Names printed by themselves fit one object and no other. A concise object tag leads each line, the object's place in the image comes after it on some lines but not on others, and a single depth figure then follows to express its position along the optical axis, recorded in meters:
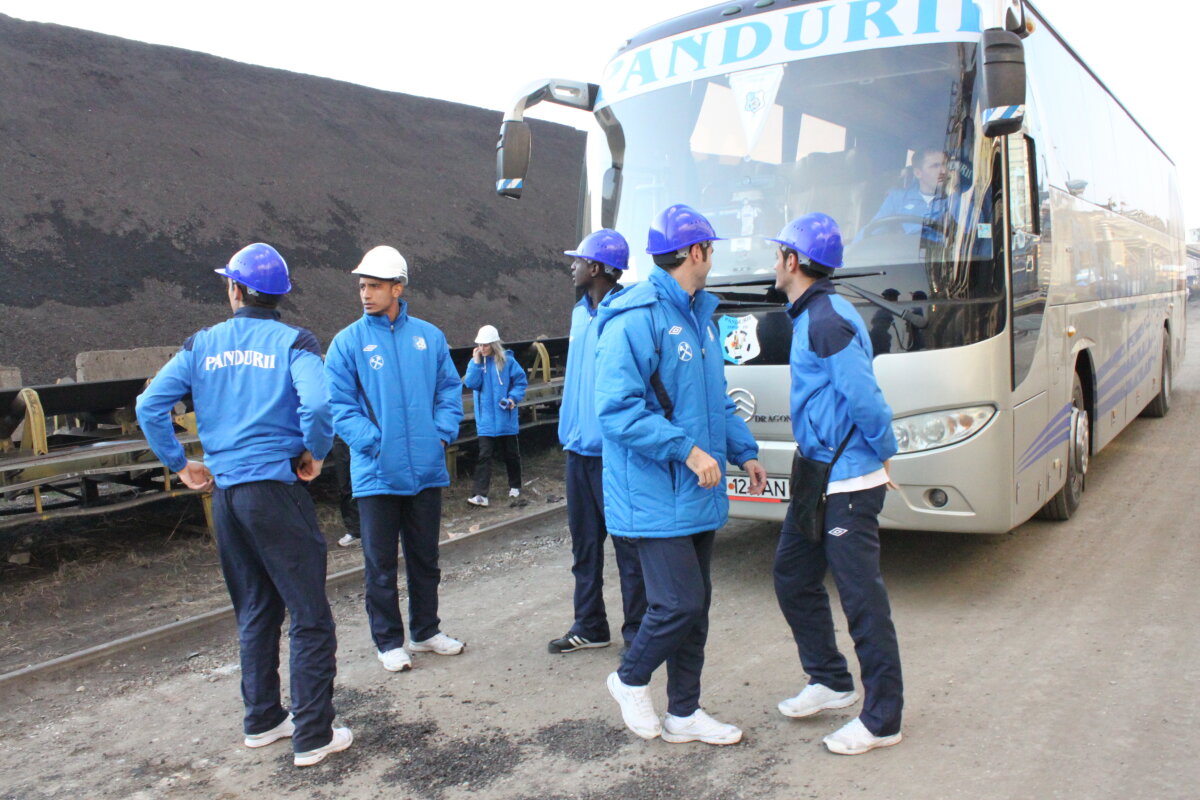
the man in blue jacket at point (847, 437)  3.52
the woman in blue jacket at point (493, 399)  9.38
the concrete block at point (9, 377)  8.61
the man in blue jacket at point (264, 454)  3.79
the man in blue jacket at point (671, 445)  3.51
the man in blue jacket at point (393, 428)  4.71
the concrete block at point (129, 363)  9.04
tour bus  5.04
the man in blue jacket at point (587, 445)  4.86
